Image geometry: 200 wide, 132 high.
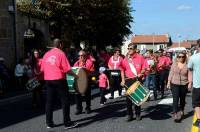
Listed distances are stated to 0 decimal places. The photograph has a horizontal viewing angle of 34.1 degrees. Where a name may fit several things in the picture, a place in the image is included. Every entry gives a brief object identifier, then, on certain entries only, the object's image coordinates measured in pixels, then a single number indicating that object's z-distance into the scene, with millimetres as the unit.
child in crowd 9926
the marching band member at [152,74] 10959
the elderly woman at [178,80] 7580
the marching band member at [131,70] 7713
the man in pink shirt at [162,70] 11394
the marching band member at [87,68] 8546
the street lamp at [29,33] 16790
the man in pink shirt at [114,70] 10823
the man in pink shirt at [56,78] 6964
